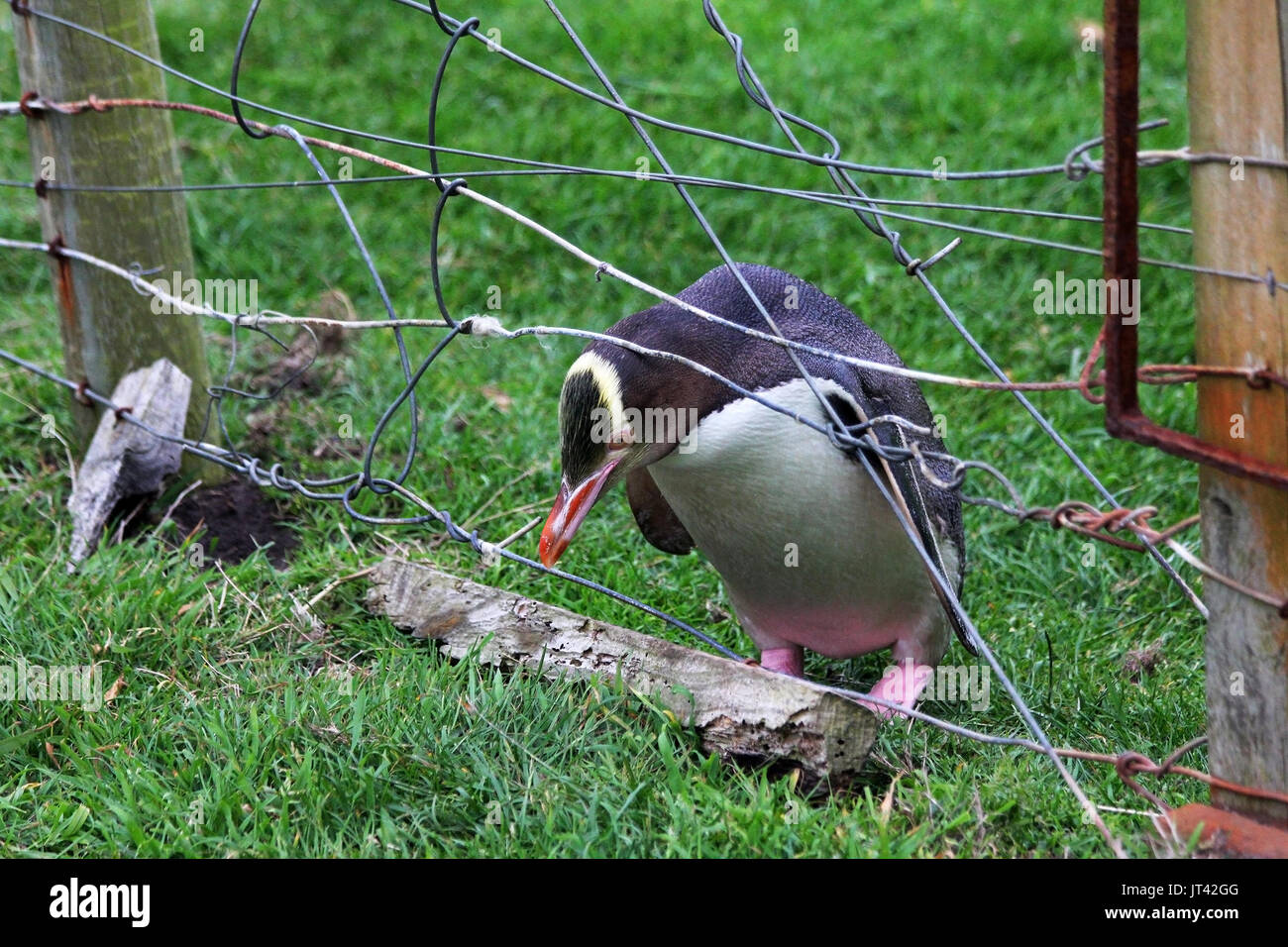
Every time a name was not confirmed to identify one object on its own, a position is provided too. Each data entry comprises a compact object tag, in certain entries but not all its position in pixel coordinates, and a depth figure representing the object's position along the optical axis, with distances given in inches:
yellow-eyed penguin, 102.0
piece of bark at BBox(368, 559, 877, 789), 94.7
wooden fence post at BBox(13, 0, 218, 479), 129.7
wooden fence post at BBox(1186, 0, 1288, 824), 70.6
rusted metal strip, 69.8
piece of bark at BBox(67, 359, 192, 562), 133.3
